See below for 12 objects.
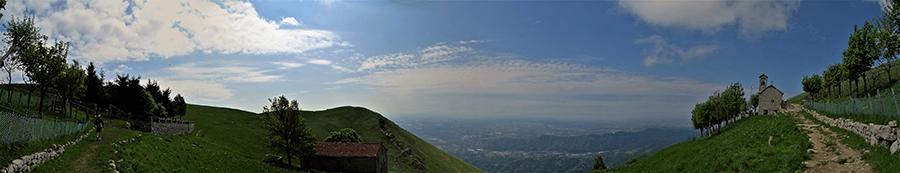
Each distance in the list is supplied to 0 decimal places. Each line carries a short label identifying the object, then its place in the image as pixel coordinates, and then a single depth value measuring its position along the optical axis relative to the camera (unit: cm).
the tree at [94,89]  5875
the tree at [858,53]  4681
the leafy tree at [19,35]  3117
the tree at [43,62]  3303
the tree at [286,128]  4878
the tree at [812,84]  7875
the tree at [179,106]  7156
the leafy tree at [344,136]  6881
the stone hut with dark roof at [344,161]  5312
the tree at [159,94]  6919
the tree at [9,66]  3230
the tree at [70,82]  4634
